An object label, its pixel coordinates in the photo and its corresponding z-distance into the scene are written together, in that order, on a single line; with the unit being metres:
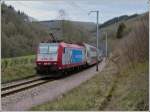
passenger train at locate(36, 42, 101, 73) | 24.17
